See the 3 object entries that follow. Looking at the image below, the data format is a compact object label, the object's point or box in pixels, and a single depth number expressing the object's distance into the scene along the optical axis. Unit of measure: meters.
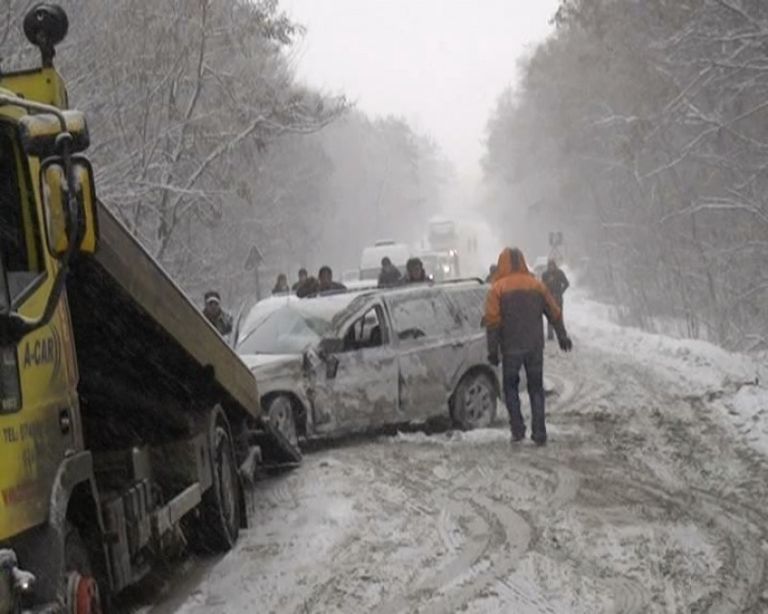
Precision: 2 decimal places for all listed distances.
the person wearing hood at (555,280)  26.39
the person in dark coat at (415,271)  17.69
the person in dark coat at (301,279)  19.34
